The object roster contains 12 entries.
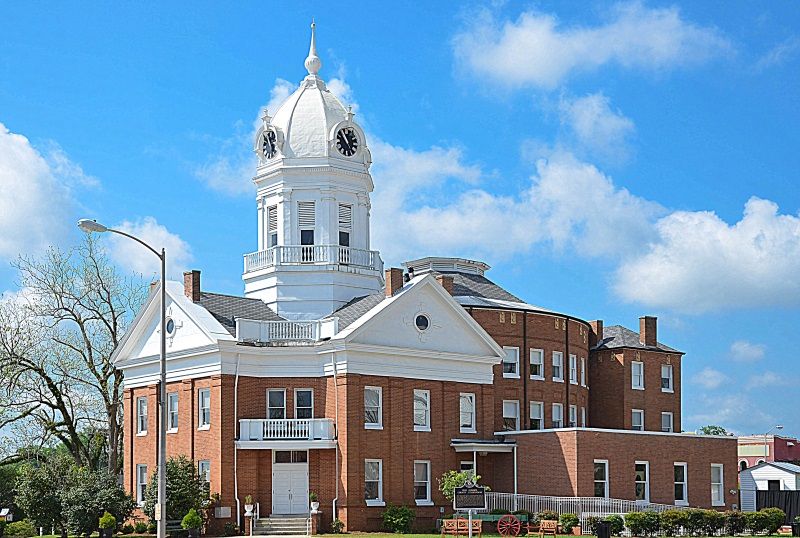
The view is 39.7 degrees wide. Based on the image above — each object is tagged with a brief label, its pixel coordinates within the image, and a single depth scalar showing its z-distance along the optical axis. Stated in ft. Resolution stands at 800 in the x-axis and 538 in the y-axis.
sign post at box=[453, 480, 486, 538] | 126.00
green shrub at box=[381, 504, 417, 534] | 152.46
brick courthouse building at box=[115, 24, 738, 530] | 156.56
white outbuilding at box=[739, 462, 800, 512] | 237.86
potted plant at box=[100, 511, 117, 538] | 147.64
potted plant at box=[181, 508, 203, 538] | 144.66
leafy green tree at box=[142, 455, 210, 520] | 147.64
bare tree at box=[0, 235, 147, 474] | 189.06
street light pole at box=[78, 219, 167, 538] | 97.25
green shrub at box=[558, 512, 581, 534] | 149.28
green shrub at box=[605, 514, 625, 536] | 144.87
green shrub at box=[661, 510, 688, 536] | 147.02
